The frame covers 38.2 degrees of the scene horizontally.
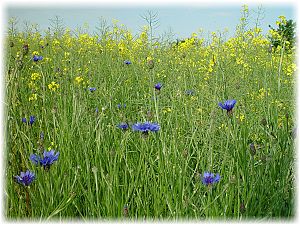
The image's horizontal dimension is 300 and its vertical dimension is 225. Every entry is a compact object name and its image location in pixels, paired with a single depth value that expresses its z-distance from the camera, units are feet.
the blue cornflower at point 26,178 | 4.68
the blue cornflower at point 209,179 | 4.73
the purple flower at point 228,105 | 5.50
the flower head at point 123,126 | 6.02
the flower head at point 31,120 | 6.40
